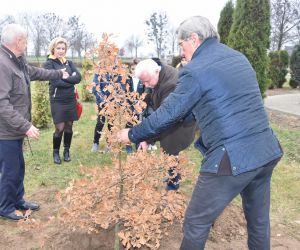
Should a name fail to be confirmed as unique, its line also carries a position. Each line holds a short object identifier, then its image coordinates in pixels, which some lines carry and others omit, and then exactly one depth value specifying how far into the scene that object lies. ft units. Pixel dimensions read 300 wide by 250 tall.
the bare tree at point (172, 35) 169.37
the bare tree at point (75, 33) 155.43
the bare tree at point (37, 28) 167.83
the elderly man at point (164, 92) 12.87
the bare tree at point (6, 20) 152.68
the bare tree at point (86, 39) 156.76
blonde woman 18.90
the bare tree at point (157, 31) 170.71
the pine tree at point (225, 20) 41.22
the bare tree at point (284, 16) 122.52
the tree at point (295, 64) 47.90
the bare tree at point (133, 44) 196.13
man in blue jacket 8.29
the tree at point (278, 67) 59.31
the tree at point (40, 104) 29.22
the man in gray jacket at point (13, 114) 12.23
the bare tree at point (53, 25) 164.25
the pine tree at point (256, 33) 32.14
